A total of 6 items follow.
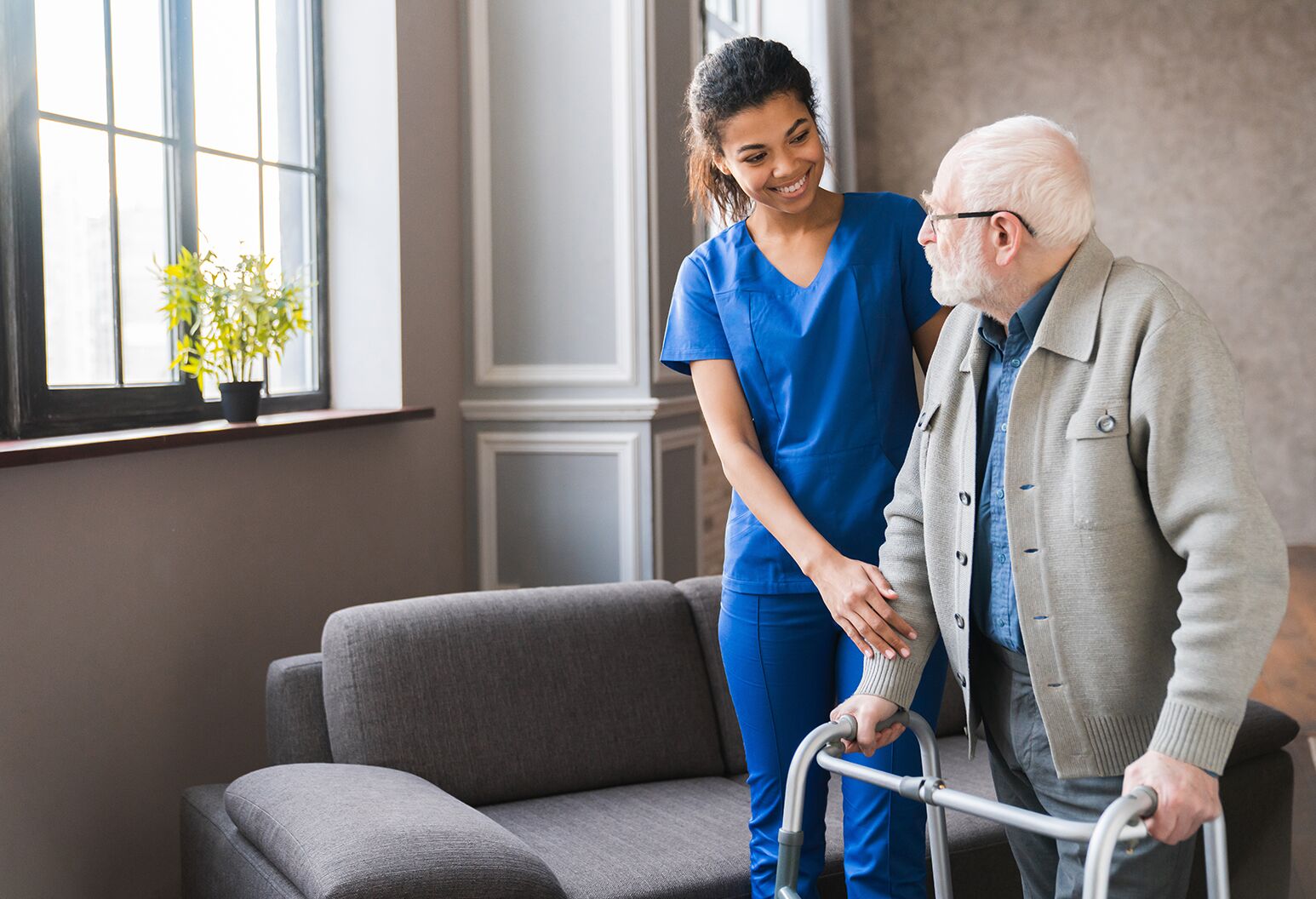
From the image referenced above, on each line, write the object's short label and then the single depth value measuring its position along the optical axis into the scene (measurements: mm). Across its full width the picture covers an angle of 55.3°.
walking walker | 1008
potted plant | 2629
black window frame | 2307
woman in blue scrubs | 1688
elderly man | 1143
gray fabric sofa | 1806
